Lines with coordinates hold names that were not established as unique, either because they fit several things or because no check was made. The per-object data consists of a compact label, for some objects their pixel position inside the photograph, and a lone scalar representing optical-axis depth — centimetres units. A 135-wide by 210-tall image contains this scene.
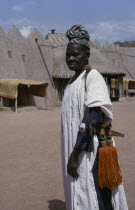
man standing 218
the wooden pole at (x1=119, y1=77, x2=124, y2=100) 2309
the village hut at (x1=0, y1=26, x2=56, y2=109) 1717
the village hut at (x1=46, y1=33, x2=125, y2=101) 2002
